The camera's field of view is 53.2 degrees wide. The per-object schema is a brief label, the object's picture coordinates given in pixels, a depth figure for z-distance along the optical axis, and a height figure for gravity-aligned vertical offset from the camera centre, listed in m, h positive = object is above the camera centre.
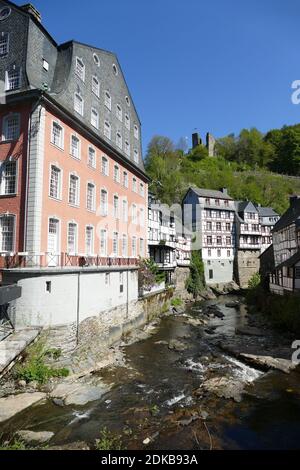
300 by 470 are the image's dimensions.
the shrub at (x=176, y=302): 37.09 -5.45
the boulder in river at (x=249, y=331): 24.48 -6.03
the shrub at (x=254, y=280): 49.89 -3.66
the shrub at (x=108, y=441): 9.45 -5.99
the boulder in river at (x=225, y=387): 13.62 -6.15
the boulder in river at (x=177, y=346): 20.77 -6.12
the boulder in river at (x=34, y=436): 9.81 -5.94
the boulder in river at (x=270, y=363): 16.82 -6.00
